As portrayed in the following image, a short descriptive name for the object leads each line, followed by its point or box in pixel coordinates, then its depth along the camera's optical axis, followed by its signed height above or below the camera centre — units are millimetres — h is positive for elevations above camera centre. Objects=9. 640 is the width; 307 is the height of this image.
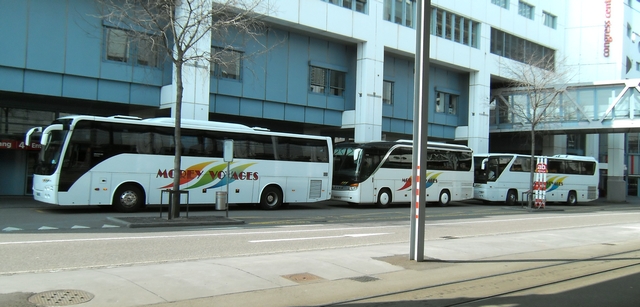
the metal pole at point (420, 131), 9875 +761
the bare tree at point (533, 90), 33875 +6008
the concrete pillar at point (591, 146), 50562 +3077
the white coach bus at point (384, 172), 25828 -52
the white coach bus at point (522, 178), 33438 -68
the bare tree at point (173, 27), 15836 +4231
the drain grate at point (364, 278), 8398 -1706
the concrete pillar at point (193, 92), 24516 +3314
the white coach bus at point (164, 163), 17766 -8
